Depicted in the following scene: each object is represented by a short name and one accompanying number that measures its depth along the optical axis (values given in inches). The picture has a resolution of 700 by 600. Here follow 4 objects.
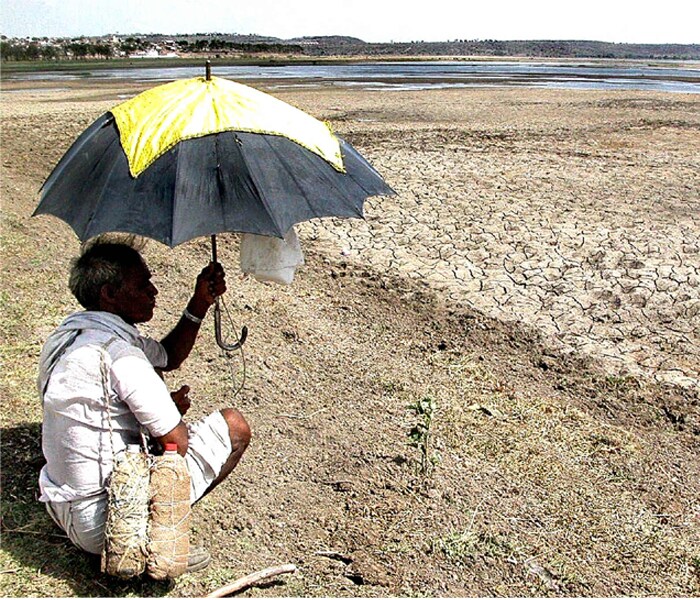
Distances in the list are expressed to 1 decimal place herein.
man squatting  103.9
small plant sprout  161.8
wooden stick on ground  117.6
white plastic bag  128.8
